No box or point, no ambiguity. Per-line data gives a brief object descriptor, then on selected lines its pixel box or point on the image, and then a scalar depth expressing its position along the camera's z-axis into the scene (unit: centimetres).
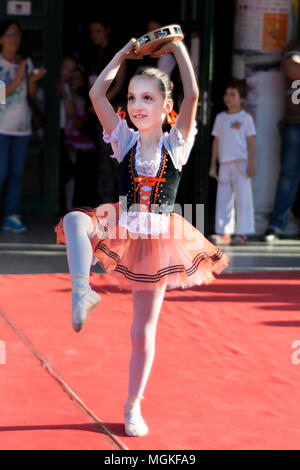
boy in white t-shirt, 1335
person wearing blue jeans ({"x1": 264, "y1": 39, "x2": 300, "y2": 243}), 1371
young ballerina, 577
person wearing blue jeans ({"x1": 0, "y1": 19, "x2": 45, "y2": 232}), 1360
